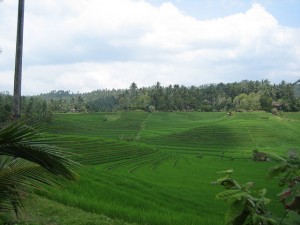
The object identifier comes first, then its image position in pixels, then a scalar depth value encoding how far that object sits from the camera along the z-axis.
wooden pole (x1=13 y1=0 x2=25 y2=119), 7.57
